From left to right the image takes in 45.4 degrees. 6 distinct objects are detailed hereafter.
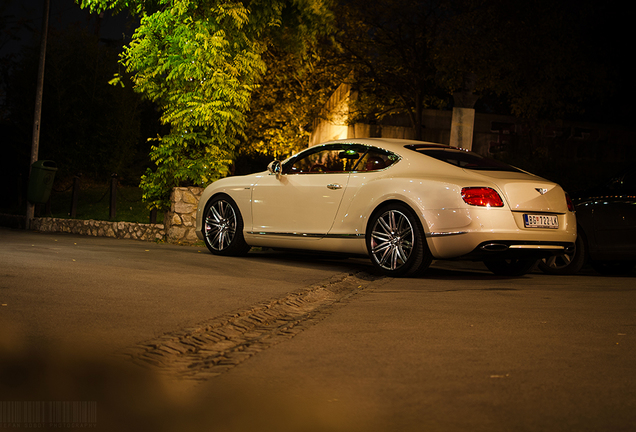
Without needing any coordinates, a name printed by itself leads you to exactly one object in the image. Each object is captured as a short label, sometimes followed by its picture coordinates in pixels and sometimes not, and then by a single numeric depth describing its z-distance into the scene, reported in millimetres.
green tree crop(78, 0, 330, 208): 12938
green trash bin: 17844
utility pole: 17516
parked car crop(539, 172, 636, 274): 9211
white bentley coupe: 7836
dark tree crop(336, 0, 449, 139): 26688
